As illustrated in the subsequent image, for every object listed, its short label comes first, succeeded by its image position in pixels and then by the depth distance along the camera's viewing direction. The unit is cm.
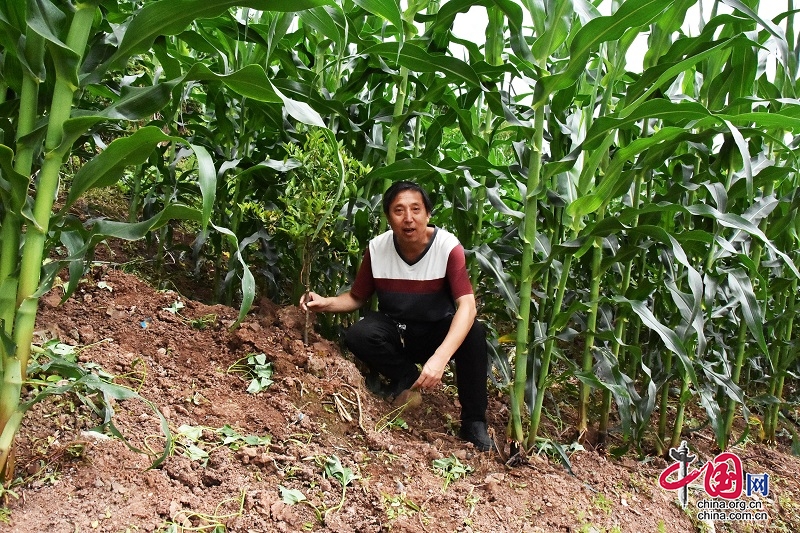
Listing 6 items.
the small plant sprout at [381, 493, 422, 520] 197
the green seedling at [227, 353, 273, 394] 255
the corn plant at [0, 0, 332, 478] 147
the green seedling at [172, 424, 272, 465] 197
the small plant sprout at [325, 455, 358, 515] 208
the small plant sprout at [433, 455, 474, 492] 235
